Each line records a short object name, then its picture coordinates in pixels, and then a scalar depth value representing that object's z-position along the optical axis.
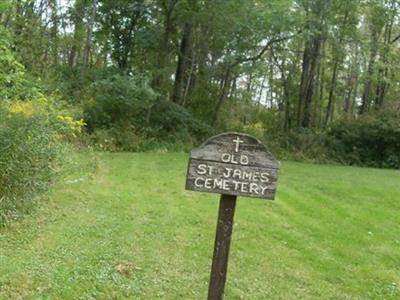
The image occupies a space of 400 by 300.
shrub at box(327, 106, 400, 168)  15.09
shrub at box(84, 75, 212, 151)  12.36
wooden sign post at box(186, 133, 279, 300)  2.81
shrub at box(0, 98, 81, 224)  4.88
